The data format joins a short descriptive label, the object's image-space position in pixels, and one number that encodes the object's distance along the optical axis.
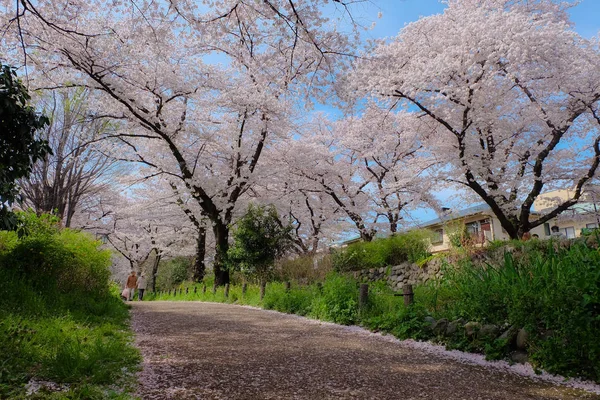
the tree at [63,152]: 13.08
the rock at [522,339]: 4.00
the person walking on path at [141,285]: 18.01
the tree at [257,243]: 13.91
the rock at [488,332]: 4.39
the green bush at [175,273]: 28.89
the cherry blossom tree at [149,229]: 22.36
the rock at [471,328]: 4.61
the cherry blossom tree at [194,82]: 5.86
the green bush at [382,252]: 11.05
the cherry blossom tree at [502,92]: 11.38
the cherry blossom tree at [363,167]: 17.75
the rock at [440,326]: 5.03
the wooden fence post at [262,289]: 10.86
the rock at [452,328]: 4.87
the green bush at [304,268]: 11.76
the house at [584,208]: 14.09
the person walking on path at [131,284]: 14.83
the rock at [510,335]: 4.15
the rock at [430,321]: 5.21
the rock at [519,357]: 3.92
